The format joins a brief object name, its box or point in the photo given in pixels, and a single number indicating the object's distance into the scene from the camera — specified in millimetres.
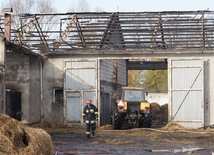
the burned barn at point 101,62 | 27188
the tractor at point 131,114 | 25984
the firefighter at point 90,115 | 21359
